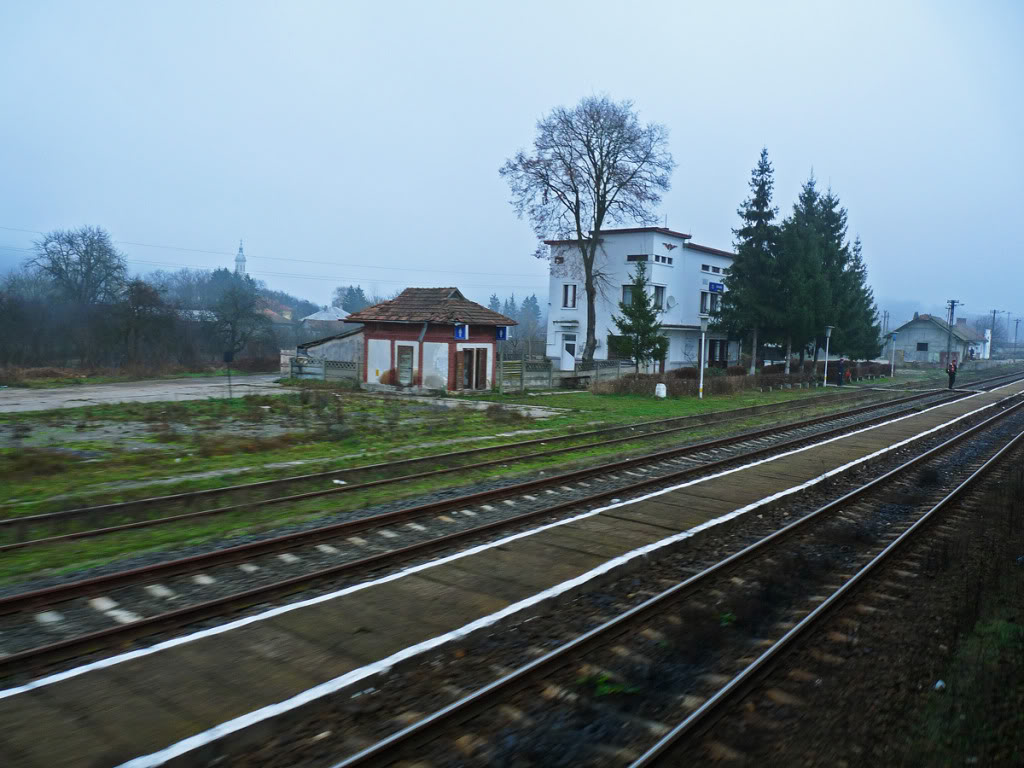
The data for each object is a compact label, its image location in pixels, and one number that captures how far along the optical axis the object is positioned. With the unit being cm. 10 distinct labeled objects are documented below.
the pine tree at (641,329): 3438
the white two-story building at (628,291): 4806
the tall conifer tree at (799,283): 4084
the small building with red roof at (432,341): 3117
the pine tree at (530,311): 16000
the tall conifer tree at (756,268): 4222
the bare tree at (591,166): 4256
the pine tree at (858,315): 4912
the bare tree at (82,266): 5325
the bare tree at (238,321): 5356
